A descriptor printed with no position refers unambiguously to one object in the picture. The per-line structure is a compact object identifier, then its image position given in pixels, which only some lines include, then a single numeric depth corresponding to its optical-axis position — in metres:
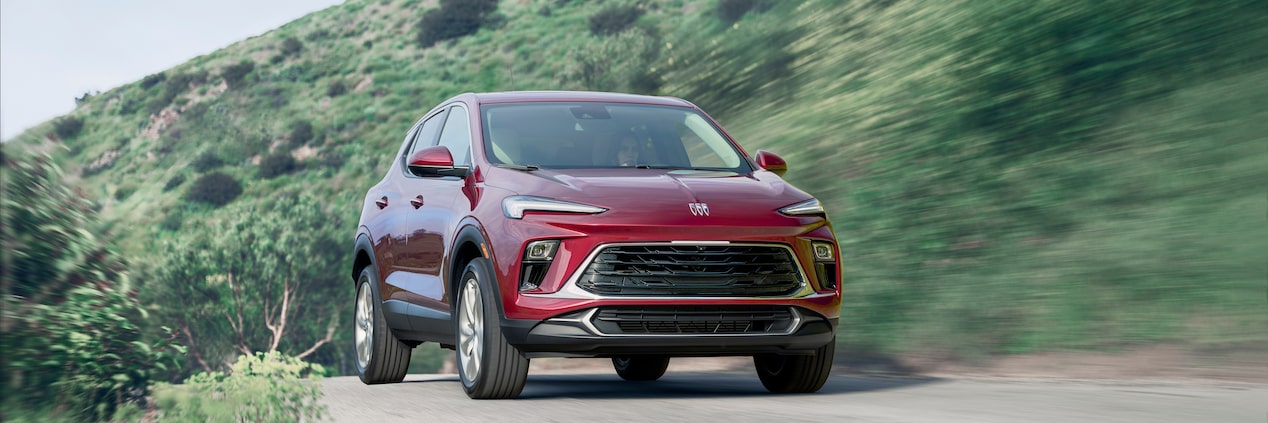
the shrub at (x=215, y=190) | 71.94
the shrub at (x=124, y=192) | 73.73
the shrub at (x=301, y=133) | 76.12
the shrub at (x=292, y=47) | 89.38
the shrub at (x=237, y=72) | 87.69
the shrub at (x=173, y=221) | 69.69
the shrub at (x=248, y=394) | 6.54
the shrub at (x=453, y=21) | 84.38
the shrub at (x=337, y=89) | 80.62
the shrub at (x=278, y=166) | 73.69
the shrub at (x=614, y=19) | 73.59
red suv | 7.98
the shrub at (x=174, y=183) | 74.75
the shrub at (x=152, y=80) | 89.25
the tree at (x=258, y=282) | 57.75
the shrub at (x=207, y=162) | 75.19
